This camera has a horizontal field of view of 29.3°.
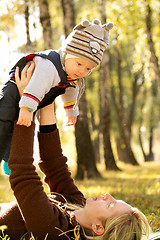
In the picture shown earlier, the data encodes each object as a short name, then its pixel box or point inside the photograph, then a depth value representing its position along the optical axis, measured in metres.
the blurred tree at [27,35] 10.85
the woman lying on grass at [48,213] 2.34
